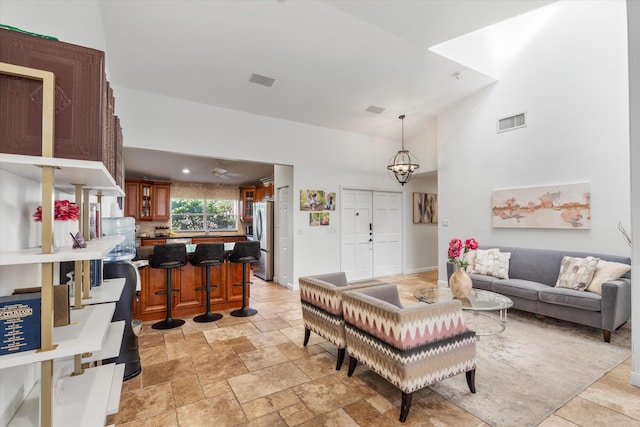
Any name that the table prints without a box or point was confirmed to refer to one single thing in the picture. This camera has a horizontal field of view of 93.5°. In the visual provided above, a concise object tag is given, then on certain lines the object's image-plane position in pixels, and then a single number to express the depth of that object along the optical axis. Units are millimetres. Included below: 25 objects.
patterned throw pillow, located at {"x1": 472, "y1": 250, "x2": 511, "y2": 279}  4530
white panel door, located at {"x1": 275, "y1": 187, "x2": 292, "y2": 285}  5832
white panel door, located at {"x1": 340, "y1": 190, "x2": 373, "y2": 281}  6293
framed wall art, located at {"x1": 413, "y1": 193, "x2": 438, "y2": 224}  7344
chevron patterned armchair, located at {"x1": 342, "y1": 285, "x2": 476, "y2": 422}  1991
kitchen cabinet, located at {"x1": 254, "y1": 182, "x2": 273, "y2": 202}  7422
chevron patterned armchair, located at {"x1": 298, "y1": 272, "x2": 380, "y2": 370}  2686
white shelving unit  922
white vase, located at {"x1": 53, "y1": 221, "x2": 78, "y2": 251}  1266
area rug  2191
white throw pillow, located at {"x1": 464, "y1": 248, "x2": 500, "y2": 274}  4812
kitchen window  8477
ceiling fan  6008
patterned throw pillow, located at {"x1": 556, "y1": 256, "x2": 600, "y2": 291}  3629
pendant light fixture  5980
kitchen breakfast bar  3956
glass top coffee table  3012
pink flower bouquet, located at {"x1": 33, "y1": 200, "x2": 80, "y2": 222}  1247
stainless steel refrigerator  6469
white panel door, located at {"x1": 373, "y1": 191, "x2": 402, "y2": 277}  6773
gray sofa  3250
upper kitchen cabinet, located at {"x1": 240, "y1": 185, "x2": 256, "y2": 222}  8922
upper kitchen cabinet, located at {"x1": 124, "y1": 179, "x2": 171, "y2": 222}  7336
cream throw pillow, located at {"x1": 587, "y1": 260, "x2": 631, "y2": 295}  3426
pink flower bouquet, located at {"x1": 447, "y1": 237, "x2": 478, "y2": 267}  3201
